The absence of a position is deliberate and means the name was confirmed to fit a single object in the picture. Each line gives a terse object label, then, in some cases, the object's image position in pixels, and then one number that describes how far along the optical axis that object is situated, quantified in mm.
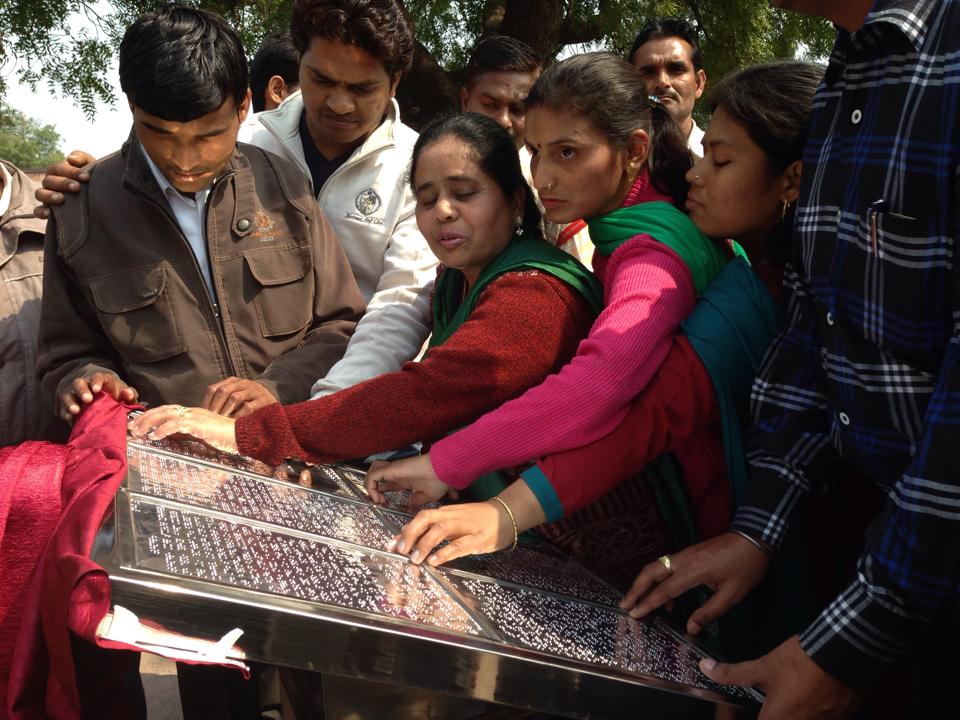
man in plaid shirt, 1301
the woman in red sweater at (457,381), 1869
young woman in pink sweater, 1709
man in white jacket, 2939
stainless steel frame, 1163
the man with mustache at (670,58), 4312
